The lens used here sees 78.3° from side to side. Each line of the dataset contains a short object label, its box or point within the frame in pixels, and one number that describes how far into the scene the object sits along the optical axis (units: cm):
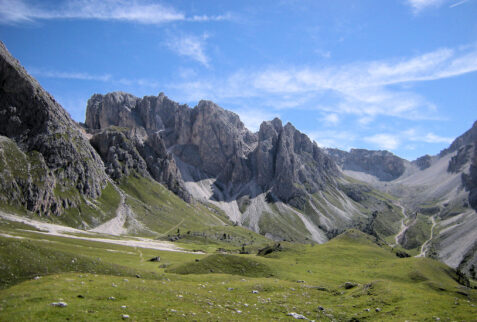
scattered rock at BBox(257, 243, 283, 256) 10246
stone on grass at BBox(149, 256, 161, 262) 8519
